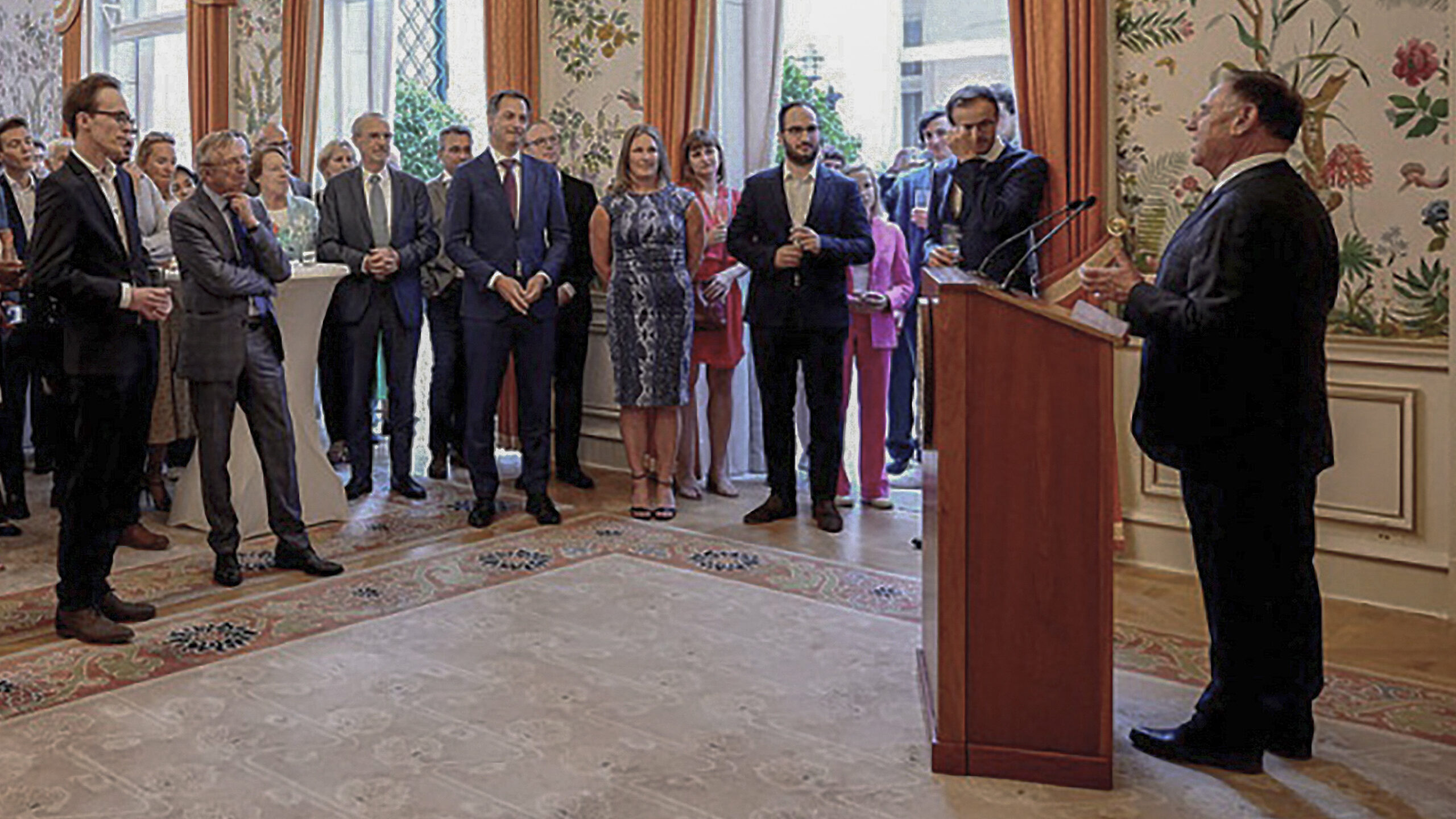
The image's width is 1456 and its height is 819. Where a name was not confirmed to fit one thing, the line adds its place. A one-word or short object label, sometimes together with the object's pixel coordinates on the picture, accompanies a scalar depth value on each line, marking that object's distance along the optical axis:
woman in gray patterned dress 5.78
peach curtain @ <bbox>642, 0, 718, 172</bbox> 6.41
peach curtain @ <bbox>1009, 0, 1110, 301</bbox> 4.96
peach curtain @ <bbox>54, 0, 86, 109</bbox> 10.02
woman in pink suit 5.94
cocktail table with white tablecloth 5.39
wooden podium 2.95
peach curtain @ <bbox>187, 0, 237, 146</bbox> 8.88
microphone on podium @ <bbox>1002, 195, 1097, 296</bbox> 3.07
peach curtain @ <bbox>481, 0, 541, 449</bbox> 7.11
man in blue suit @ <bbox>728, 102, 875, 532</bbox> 5.56
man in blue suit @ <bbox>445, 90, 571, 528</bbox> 5.68
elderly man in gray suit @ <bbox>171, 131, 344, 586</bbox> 4.62
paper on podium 2.90
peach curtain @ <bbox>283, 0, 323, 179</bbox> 8.35
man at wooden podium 2.98
